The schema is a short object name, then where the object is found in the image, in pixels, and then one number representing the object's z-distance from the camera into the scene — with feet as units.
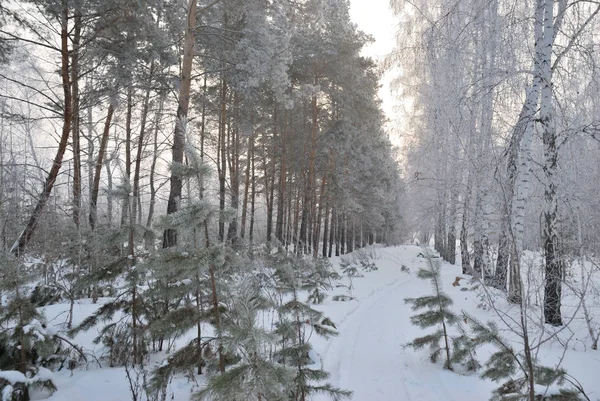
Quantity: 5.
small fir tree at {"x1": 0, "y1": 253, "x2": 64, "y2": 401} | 10.16
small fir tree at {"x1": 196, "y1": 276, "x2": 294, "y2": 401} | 7.06
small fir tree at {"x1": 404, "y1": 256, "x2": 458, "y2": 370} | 16.11
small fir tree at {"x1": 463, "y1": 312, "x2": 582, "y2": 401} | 9.45
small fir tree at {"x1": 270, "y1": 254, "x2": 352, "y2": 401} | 10.12
